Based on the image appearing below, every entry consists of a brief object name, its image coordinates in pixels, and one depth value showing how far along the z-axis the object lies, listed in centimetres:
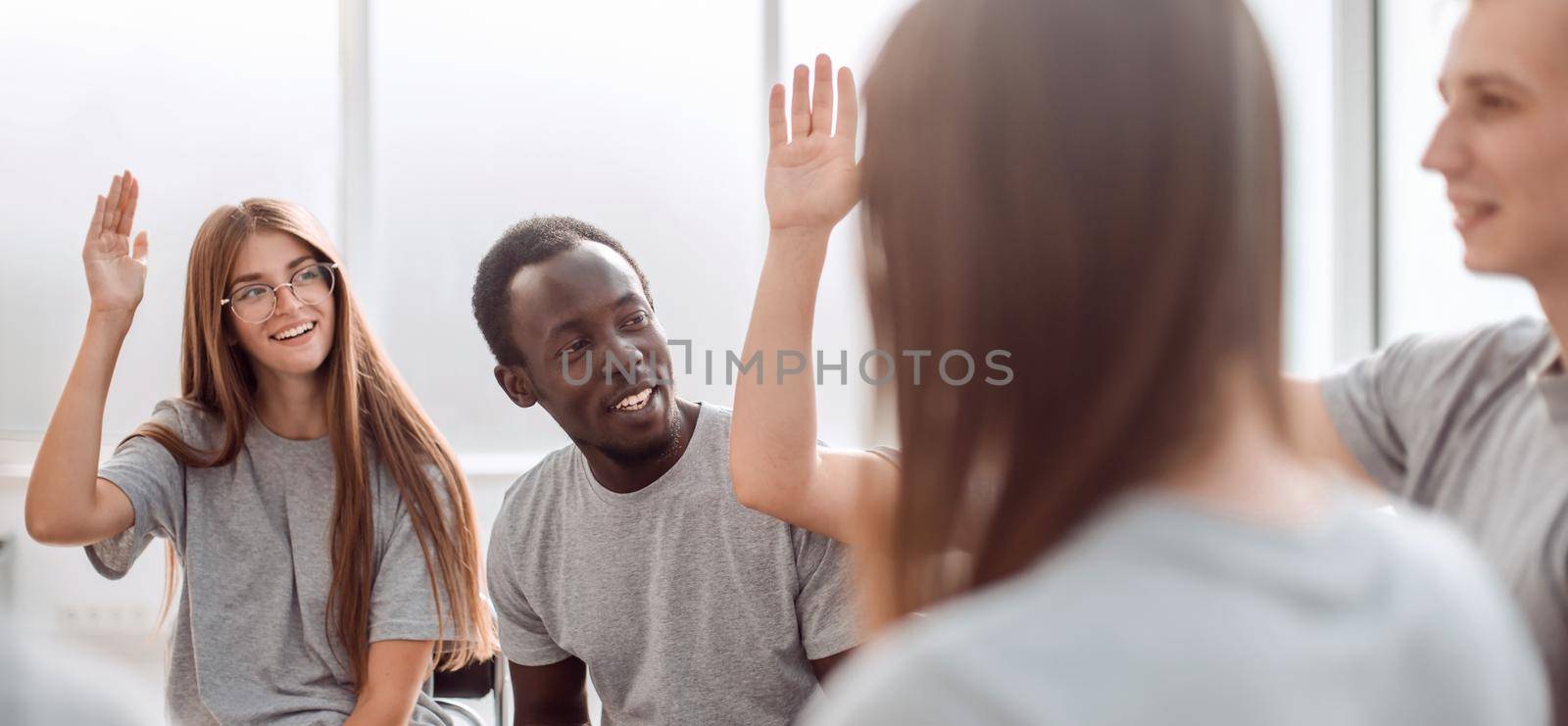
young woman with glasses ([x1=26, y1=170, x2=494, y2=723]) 189
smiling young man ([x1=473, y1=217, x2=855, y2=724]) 159
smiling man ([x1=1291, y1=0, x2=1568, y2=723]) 81
